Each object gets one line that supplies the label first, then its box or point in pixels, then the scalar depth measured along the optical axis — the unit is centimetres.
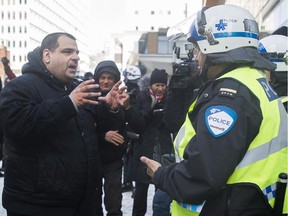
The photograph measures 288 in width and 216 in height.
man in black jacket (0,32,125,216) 207
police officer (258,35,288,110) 240
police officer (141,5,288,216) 139
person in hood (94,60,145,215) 315
